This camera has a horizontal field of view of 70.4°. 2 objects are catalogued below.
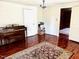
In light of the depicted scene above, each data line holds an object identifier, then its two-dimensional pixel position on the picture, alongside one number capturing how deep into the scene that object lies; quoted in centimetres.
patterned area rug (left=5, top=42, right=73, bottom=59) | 200
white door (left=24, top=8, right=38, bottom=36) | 377
